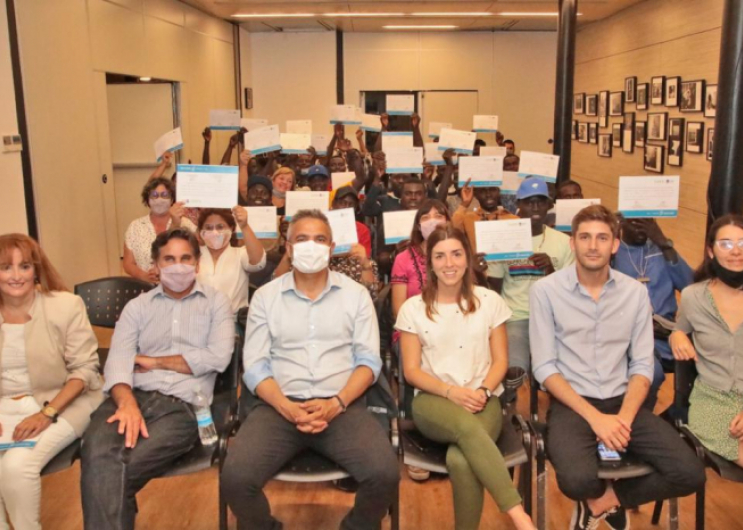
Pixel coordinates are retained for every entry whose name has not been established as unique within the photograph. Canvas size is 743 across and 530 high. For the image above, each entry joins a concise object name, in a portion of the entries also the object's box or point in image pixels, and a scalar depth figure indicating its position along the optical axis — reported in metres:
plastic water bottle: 3.15
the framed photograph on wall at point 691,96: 8.62
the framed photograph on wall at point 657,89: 9.97
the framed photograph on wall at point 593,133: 13.25
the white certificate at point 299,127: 8.73
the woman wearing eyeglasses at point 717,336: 3.07
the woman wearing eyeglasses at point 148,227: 4.89
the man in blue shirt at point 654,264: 4.20
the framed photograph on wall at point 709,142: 8.35
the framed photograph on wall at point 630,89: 11.19
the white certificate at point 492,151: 7.71
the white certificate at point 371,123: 9.00
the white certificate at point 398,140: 7.25
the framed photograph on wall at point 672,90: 9.45
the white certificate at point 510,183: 6.74
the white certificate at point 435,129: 9.10
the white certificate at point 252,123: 9.11
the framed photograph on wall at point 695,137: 8.60
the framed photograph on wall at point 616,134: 11.90
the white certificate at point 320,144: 9.11
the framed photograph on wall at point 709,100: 8.25
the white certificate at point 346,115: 8.92
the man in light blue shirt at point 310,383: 2.87
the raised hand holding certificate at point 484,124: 9.27
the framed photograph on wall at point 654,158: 9.97
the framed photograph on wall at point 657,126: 9.88
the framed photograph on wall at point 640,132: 10.73
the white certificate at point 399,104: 9.09
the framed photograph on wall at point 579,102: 14.26
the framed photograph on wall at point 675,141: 9.23
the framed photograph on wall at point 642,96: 10.69
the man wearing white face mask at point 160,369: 2.92
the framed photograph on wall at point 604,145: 12.50
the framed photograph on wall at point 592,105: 13.35
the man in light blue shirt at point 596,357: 3.03
